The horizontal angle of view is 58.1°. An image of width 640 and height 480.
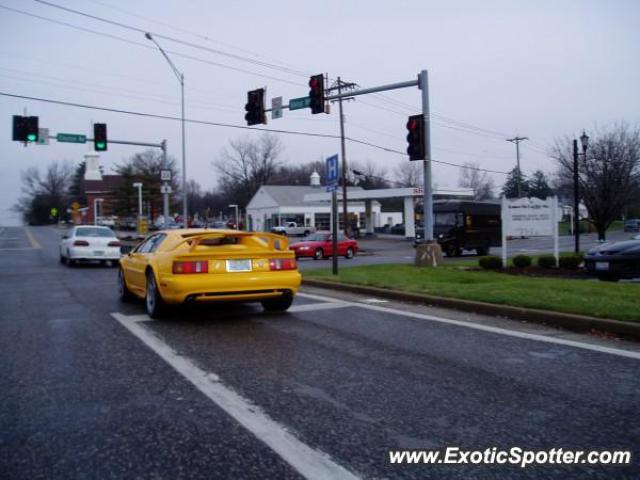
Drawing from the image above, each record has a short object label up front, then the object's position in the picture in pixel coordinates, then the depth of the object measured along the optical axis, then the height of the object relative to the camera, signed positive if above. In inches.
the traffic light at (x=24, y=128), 893.2 +169.6
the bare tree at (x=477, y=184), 4023.1 +313.6
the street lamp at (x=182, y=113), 903.4 +223.6
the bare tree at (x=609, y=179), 808.3 +67.6
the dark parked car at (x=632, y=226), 2187.4 -2.4
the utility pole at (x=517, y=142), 2223.2 +332.0
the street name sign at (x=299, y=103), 740.0 +167.8
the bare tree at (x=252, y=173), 3705.7 +386.6
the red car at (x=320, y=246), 1064.8 -28.0
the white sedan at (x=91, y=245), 792.3 -12.3
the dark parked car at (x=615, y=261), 507.2 -31.5
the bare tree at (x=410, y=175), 4037.9 +391.4
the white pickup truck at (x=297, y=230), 2256.3 +7.3
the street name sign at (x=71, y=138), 975.0 +169.1
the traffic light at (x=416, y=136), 628.2 +102.3
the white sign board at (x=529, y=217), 689.0 +12.0
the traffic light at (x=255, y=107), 768.9 +167.7
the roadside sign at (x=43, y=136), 936.6 +163.8
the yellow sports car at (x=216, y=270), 311.7 -20.3
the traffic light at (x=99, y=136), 991.0 +173.0
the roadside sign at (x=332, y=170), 533.3 +57.0
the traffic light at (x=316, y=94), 707.4 +169.6
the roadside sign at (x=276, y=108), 781.9 +169.7
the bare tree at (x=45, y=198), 4665.4 +327.0
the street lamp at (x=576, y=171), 805.2 +77.1
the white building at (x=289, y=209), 2445.9 +101.1
